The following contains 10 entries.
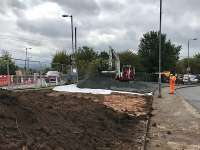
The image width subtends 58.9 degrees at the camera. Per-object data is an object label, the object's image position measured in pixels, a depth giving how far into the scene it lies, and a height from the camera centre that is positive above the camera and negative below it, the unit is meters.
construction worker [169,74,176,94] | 14.39 -1.06
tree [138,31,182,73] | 33.97 +3.77
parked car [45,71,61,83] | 17.09 -0.35
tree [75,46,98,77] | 38.27 +4.19
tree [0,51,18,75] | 13.12 +0.64
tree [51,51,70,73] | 39.47 +3.56
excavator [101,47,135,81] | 17.81 +0.48
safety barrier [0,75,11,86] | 13.15 -0.56
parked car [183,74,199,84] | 30.92 -1.14
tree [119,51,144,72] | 34.75 +2.78
